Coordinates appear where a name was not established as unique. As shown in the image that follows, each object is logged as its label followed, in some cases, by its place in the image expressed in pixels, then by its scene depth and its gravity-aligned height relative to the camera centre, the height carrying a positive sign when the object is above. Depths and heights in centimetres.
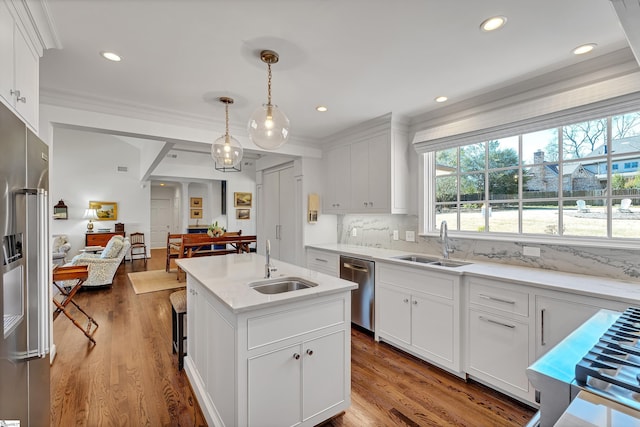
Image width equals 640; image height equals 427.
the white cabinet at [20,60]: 132 +79
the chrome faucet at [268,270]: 212 -43
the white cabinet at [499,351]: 207 -105
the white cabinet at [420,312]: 245 -93
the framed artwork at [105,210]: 812 +9
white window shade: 205 +83
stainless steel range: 73 -44
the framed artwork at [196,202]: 1106 +41
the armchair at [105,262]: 520 -88
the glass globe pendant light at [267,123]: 206 +63
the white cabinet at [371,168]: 343 +55
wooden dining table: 566 -59
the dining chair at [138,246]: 856 -95
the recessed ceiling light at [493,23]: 170 +111
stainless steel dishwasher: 322 -87
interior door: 1157 -32
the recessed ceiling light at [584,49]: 196 +110
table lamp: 799 -7
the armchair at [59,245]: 492 -70
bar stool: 253 -93
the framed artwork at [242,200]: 945 +41
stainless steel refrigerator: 110 -25
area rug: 536 -136
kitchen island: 154 -81
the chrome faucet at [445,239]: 297 -28
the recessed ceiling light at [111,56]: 207 +112
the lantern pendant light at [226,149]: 282 +61
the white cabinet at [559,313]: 179 -66
